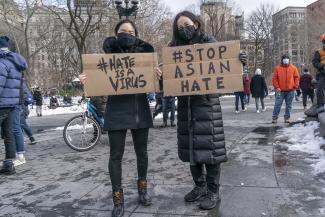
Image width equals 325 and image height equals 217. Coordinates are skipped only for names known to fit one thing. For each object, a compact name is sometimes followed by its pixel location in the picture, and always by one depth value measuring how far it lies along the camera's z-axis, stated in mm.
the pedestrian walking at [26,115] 9069
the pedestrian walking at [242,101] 16484
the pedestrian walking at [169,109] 11359
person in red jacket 11172
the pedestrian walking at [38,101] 24888
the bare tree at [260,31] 66000
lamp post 13125
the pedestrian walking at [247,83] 19097
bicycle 8375
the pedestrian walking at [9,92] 6371
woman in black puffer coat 4348
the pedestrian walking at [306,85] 17953
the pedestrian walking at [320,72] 8594
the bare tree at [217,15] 58959
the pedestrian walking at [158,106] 12111
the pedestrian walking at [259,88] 16734
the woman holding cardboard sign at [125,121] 4320
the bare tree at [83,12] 29203
